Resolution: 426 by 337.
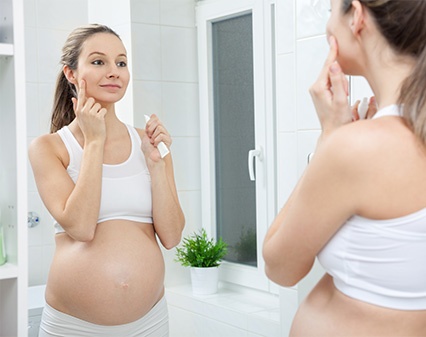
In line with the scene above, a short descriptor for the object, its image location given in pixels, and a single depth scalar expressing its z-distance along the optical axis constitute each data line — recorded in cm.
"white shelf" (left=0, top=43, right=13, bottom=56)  155
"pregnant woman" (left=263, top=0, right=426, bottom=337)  103
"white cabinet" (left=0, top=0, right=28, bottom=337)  157
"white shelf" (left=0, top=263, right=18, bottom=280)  159
